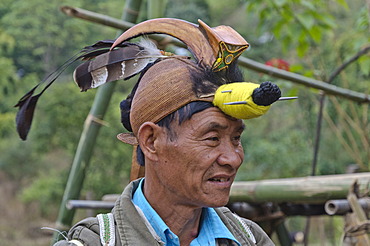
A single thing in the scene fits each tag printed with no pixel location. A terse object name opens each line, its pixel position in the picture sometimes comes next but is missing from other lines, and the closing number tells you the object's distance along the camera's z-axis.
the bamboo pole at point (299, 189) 5.45
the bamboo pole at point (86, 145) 6.12
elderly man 2.87
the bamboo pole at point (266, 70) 5.47
